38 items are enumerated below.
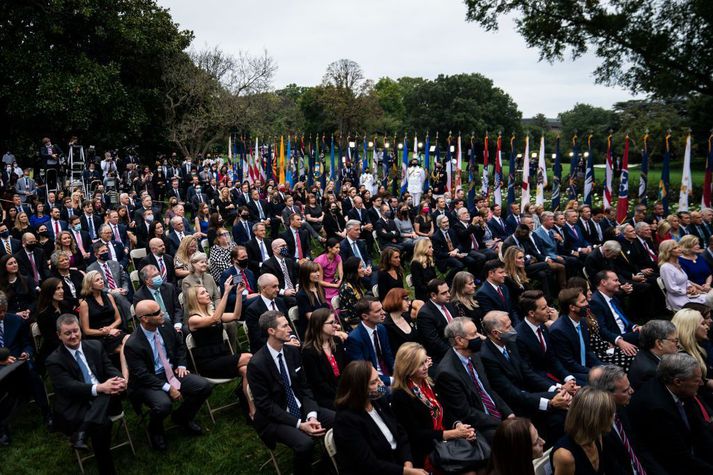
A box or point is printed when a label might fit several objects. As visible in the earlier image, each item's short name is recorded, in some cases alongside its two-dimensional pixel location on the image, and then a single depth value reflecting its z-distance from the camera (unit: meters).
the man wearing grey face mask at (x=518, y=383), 4.82
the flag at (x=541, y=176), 14.61
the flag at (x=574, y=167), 15.46
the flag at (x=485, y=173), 17.15
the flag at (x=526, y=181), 15.19
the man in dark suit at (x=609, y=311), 6.34
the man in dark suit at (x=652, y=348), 4.81
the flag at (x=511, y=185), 14.46
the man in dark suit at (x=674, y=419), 4.04
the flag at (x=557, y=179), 15.05
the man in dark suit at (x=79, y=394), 4.86
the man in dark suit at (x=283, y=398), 4.70
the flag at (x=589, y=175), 14.63
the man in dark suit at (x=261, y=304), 6.35
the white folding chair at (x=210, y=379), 5.96
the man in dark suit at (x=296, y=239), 10.24
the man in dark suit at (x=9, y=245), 9.16
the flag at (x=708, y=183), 13.19
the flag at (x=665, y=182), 13.39
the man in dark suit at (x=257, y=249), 9.59
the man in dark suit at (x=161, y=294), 6.71
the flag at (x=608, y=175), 13.99
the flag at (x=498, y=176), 16.27
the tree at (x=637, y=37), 14.74
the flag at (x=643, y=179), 14.29
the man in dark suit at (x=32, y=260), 8.63
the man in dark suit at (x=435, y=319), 6.12
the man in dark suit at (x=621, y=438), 3.83
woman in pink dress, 8.41
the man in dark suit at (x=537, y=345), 5.46
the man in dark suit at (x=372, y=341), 5.57
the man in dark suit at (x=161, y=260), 8.38
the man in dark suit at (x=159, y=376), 5.38
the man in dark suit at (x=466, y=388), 4.61
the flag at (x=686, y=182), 13.37
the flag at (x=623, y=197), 14.04
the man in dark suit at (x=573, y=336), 5.55
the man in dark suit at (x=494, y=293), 6.92
